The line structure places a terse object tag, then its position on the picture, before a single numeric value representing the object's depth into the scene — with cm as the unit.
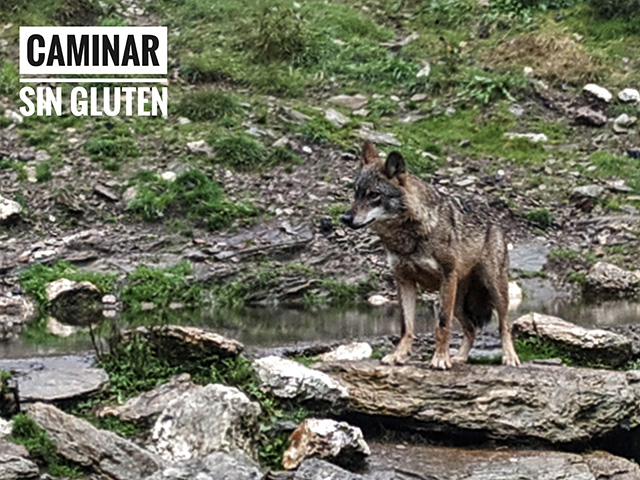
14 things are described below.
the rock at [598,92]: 1914
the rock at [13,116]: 1711
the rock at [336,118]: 1770
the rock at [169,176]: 1564
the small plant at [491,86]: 1917
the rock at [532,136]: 1823
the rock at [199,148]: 1638
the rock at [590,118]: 1861
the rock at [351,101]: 1912
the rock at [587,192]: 1638
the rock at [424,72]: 1992
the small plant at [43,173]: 1558
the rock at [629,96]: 1894
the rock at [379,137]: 1721
